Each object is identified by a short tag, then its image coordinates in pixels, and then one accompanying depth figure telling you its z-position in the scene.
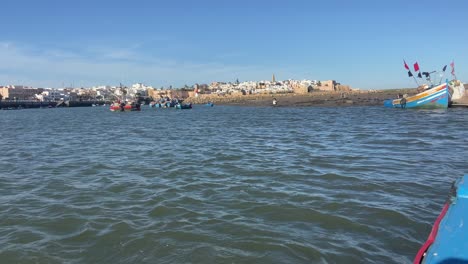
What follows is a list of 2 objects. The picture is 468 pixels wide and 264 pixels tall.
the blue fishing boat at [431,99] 43.72
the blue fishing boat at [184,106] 98.38
